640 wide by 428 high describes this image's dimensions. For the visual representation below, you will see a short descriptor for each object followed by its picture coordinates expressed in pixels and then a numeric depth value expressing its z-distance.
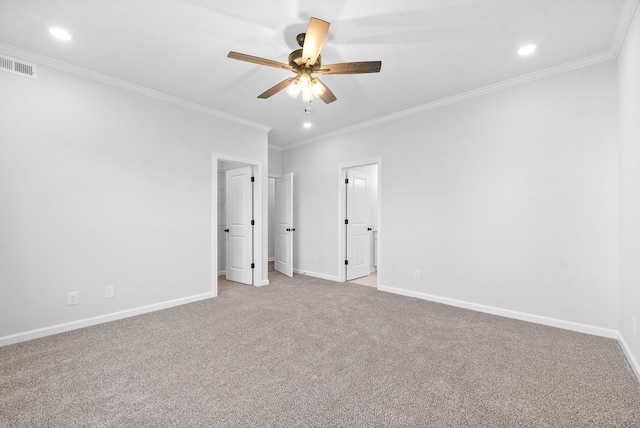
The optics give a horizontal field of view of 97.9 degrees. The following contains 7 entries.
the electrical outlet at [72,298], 2.86
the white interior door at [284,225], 5.28
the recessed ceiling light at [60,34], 2.32
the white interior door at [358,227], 5.07
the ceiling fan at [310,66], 1.89
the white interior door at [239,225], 4.73
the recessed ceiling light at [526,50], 2.54
